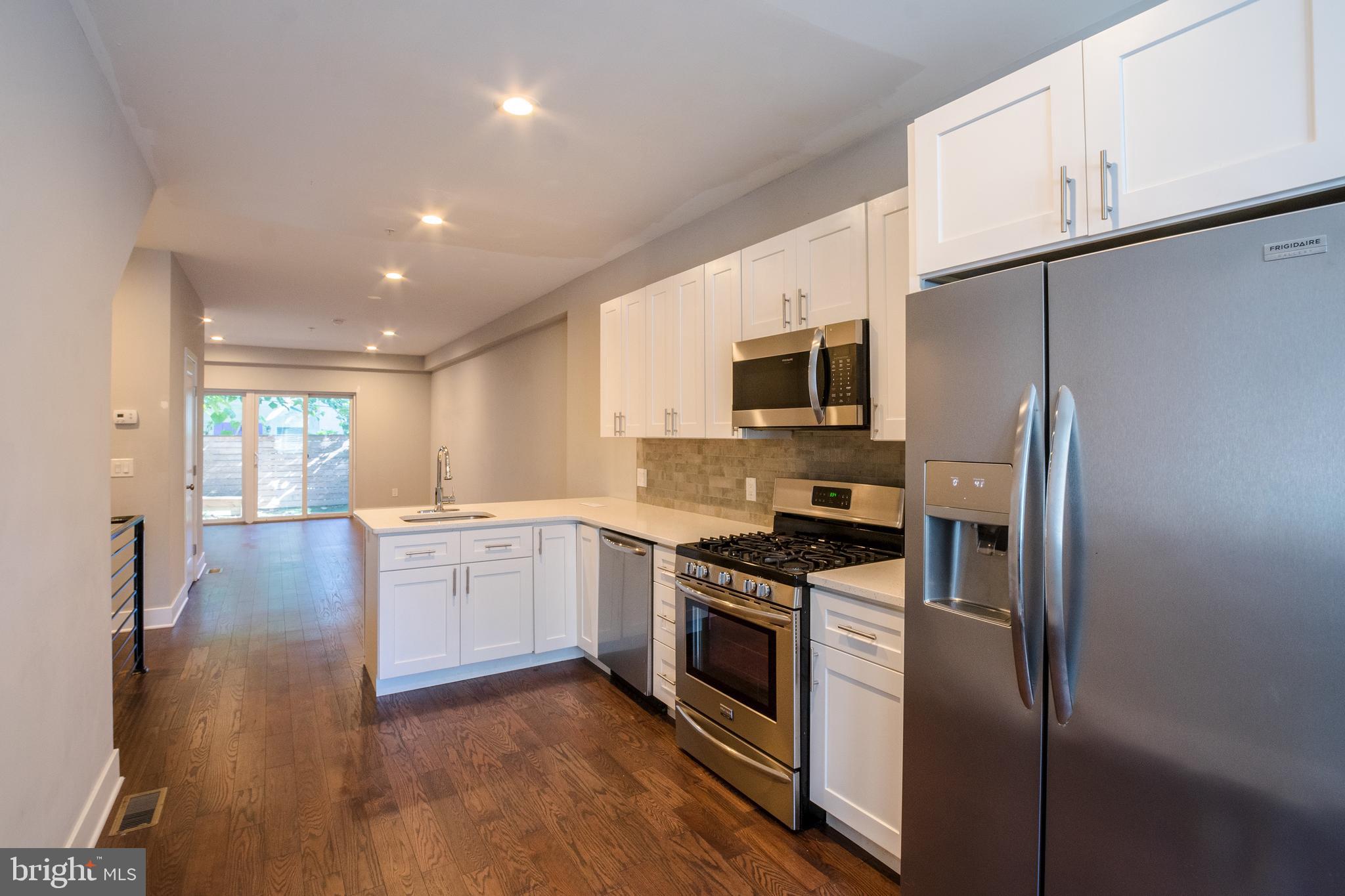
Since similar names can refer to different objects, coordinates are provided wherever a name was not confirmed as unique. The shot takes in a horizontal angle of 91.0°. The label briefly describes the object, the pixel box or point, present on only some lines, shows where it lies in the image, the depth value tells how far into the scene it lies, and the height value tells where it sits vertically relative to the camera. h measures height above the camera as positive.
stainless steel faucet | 3.94 -0.13
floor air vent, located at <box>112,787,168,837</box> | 2.30 -1.30
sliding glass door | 9.96 -0.08
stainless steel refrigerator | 1.11 -0.24
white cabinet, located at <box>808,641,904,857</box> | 1.93 -0.92
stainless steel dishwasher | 3.23 -0.82
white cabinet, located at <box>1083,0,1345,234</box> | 1.14 +0.65
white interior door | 5.58 -0.11
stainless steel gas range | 2.23 -0.67
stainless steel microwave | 2.35 +0.27
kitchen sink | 3.82 -0.39
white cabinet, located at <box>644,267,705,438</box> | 3.31 +0.49
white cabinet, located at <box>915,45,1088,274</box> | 1.48 +0.69
